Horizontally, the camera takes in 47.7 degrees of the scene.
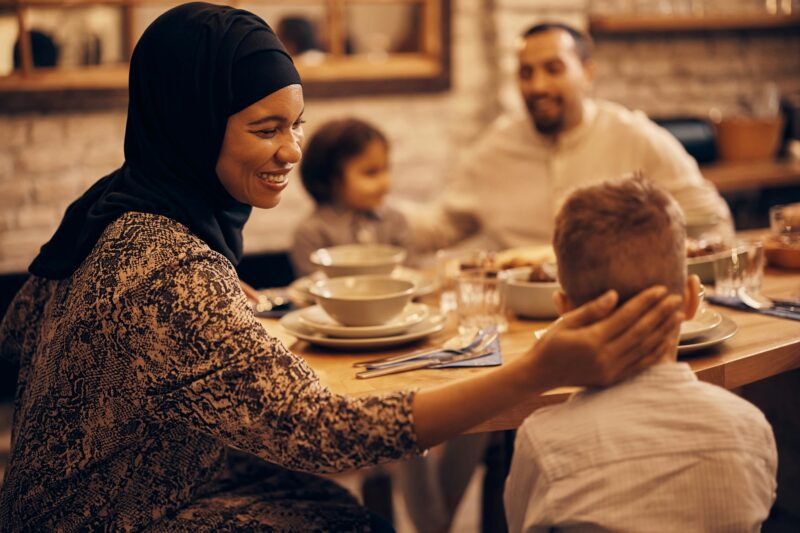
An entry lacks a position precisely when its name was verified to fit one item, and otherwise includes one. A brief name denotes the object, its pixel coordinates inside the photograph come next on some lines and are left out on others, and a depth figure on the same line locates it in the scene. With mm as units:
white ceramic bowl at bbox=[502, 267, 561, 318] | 1772
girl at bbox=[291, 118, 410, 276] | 2912
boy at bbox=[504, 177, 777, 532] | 1076
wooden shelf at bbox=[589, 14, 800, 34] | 4918
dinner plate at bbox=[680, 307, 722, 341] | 1512
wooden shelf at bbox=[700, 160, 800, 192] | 4410
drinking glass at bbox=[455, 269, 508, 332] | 1735
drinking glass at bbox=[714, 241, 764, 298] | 1841
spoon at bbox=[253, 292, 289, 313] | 1961
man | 3053
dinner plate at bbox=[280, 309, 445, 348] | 1632
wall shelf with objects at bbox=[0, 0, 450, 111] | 3980
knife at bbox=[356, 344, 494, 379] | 1511
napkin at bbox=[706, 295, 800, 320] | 1726
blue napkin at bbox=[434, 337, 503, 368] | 1528
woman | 1178
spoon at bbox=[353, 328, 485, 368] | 1564
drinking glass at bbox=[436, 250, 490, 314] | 2019
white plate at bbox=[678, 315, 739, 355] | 1483
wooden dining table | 1438
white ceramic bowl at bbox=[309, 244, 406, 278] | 2061
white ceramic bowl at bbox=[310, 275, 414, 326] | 1635
